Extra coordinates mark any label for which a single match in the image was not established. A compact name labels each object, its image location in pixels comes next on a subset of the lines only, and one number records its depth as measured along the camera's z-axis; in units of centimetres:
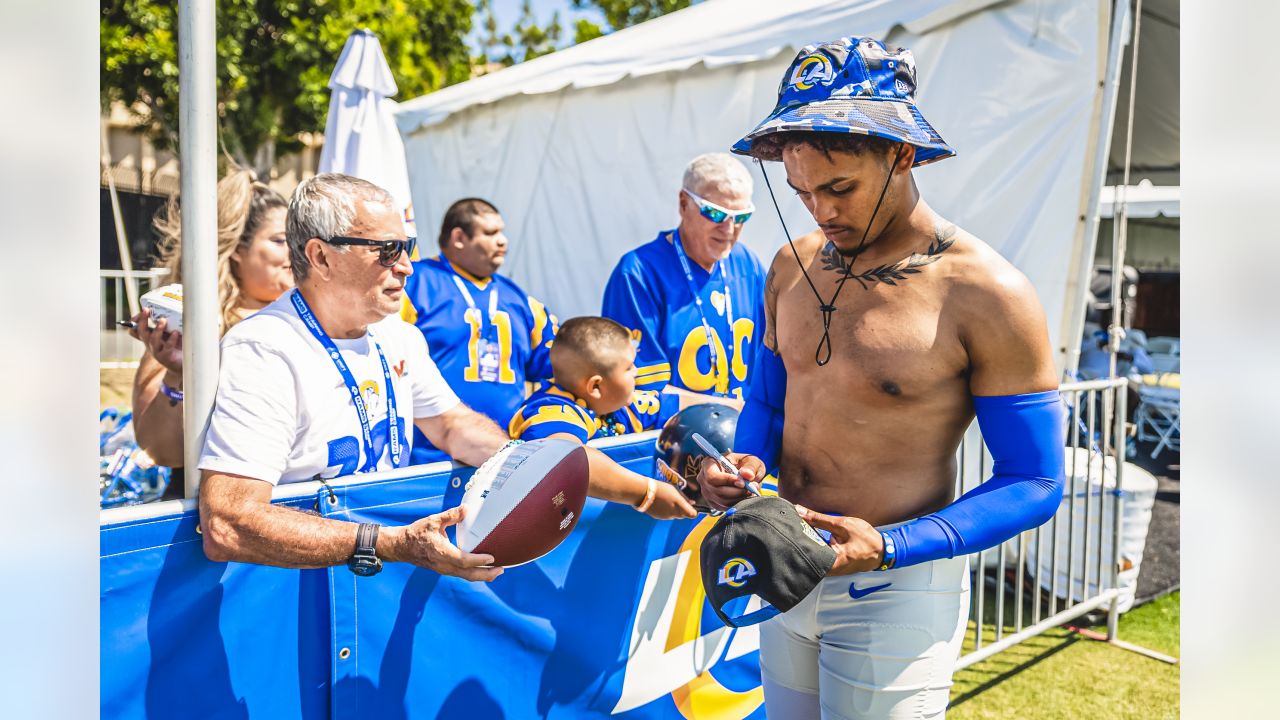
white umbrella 515
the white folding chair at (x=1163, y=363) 1157
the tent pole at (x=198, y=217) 195
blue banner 200
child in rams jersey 293
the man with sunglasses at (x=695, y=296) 404
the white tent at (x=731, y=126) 497
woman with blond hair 313
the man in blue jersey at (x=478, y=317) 426
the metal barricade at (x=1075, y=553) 441
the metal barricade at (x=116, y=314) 1369
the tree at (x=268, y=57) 1288
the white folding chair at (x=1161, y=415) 963
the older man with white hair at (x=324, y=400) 197
